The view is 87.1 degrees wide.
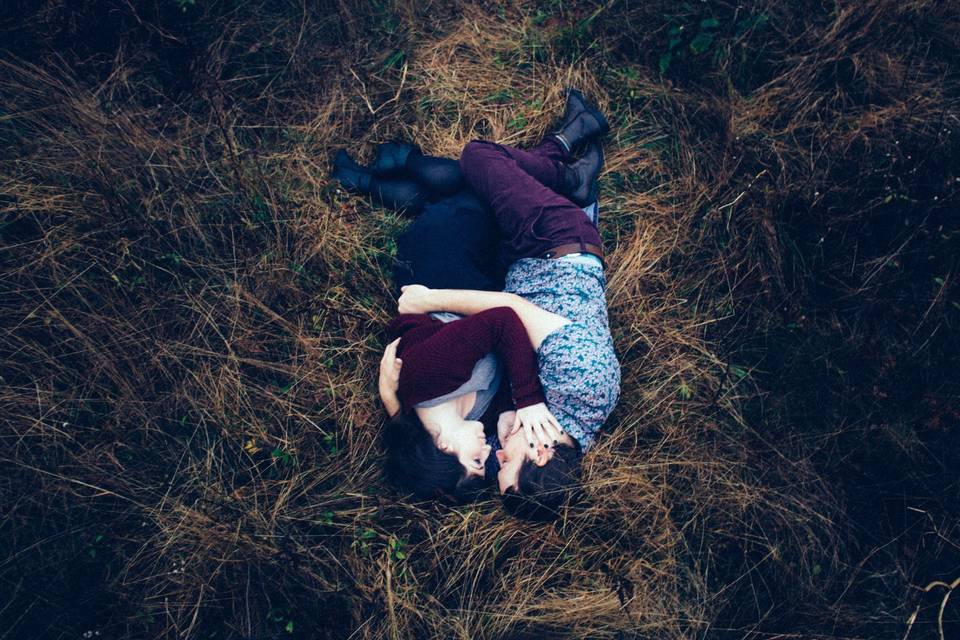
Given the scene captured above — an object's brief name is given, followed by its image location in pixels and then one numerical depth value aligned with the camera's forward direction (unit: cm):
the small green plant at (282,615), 249
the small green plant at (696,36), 315
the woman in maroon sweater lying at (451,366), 231
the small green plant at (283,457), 276
